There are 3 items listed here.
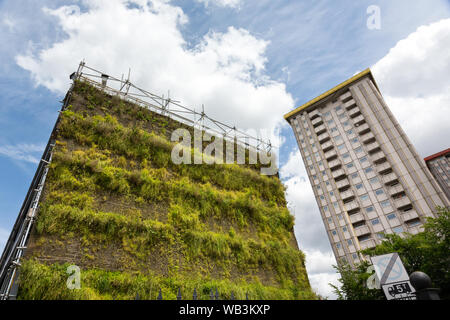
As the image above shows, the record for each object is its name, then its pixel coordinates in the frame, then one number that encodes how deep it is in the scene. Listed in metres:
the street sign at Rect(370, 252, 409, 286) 3.88
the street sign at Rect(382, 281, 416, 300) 3.67
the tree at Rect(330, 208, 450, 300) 8.63
